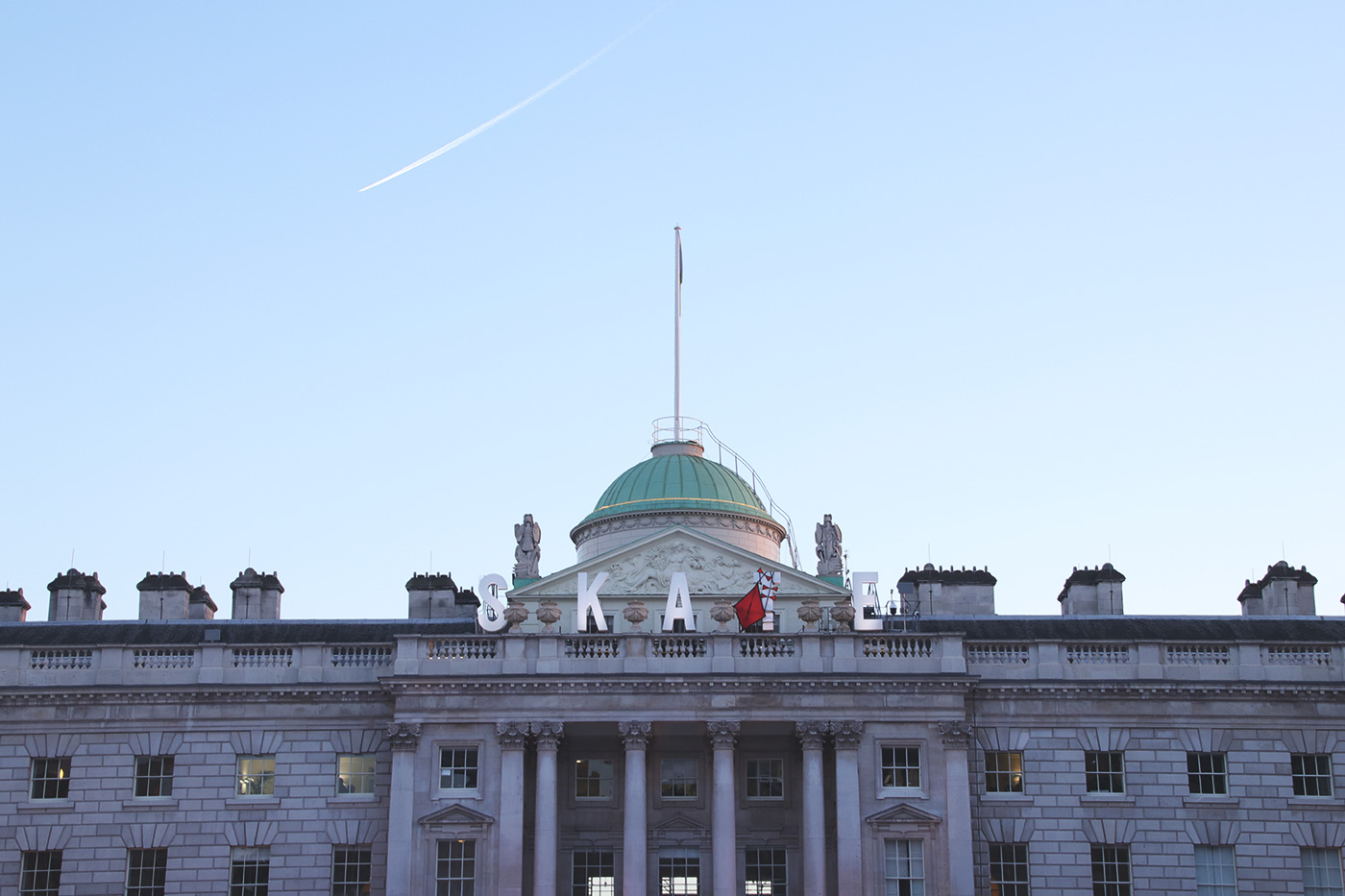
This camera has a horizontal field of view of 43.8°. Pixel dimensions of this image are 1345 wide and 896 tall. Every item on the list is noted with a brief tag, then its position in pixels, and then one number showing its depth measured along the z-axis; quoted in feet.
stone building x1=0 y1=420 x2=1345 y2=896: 196.13
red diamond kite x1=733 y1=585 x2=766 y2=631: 209.15
